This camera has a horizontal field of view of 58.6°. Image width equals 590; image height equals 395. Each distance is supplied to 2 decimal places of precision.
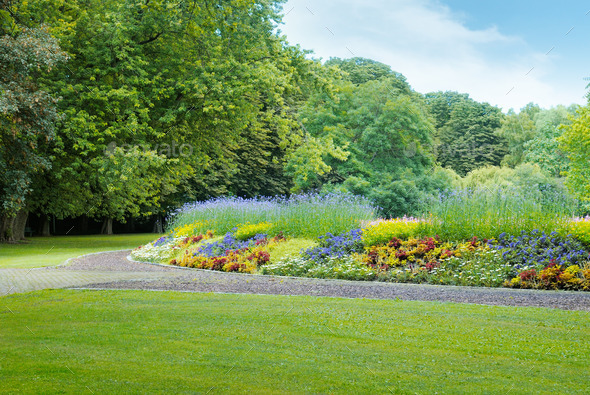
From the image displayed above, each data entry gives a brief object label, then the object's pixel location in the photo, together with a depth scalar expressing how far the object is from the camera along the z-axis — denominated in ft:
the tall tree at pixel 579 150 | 103.86
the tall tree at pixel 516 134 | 151.02
